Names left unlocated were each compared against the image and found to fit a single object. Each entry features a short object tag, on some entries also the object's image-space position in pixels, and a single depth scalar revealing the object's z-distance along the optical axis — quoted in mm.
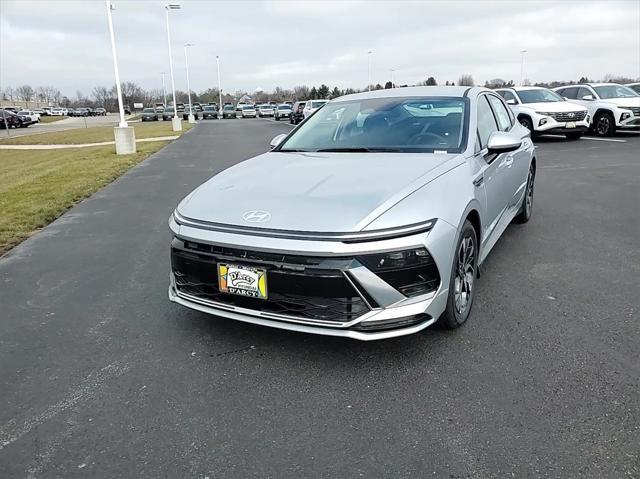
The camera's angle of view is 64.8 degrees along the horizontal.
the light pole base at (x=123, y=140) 15742
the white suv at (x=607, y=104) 15867
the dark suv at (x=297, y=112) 34259
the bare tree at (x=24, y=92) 127562
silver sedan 2684
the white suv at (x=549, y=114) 15266
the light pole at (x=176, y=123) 30656
